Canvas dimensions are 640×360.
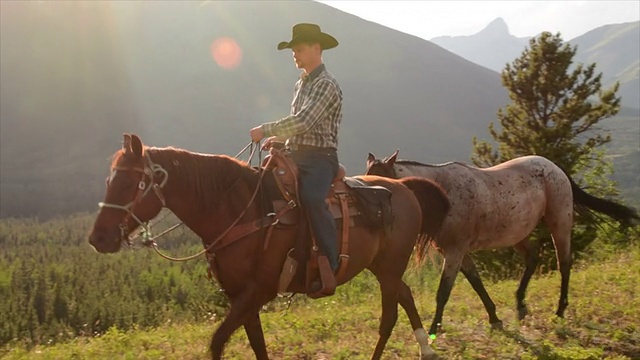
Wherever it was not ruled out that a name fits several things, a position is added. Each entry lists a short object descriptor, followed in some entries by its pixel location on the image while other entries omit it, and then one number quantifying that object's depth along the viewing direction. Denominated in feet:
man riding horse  15.25
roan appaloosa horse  24.67
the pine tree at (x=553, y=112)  58.75
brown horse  13.60
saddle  15.53
